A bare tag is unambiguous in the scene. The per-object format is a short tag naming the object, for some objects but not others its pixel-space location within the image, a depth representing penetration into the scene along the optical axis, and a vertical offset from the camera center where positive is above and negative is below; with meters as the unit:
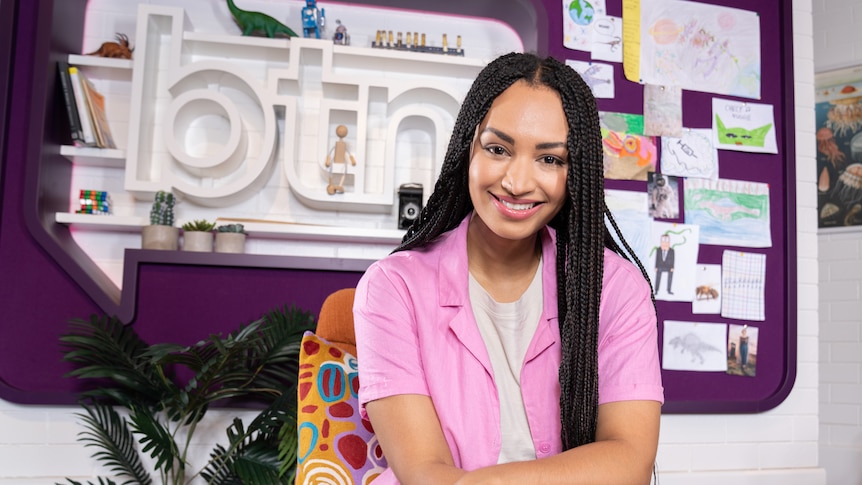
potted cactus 2.56 +0.21
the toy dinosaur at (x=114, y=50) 2.74 +0.91
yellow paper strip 2.95 +1.10
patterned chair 1.37 -0.26
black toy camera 2.82 +0.37
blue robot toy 2.84 +1.10
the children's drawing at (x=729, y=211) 2.96 +0.40
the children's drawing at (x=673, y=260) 2.90 +0.17
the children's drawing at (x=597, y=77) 2.92 +0.93
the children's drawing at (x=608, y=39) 2.93 +1.09
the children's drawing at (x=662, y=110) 2.95 +0.80
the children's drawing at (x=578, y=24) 2.90 +1.14
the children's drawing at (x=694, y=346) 2.91 -0.18
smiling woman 1.22 -0.05
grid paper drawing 2.97 +0.09
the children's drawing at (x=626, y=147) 2.90 +0.64
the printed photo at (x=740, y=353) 2.97 -0.20
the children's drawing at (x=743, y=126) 3.02 +0.77
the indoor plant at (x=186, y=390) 2.07 -0.33
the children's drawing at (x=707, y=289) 2.94 +0.06
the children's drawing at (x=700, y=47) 2.99 +1.10
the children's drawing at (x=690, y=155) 2.95 +0.62
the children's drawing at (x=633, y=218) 2.89 +0.34
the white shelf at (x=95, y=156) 2.63 +0.48
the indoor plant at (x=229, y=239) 2.60 +0.18
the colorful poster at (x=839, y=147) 3.92 +0.91
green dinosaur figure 2.82 +1.07
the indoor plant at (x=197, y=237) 2.59 +0.18
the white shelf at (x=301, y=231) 2.71 +0.23
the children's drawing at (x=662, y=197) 2.92 +0.44
